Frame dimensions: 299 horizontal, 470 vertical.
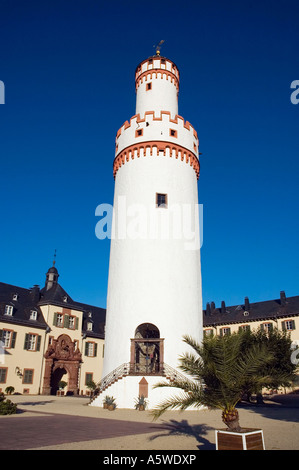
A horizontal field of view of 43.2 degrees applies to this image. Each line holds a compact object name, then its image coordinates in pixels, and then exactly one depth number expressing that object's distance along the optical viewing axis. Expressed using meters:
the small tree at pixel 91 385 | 31.17
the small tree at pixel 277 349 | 27.91
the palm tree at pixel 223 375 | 9.71
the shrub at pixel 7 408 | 17.53
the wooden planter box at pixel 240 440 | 8.38
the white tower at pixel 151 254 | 24.11
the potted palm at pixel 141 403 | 21.69
